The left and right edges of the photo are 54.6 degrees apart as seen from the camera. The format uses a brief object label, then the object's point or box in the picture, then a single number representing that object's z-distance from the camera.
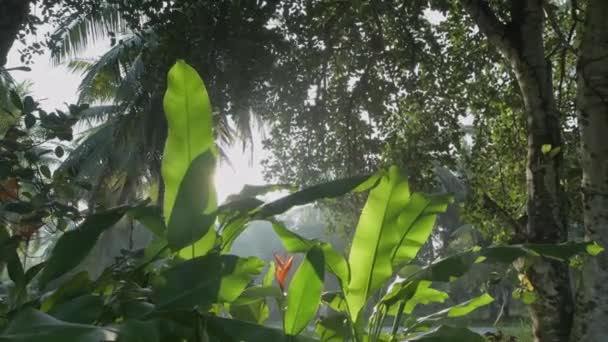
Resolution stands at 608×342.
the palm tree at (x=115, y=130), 14.28
